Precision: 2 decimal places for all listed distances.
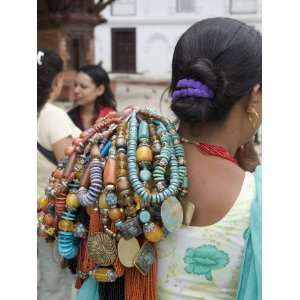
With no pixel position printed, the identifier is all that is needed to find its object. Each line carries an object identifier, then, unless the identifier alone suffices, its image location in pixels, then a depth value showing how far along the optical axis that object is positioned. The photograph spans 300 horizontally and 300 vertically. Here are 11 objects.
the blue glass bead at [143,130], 0.95
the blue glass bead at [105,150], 0.98
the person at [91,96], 2.82
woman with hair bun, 0.91
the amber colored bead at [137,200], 0.91
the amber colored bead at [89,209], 0.97
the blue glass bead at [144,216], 0.90
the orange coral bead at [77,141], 1.04
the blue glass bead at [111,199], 0.92
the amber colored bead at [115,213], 0.91
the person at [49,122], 1.69
